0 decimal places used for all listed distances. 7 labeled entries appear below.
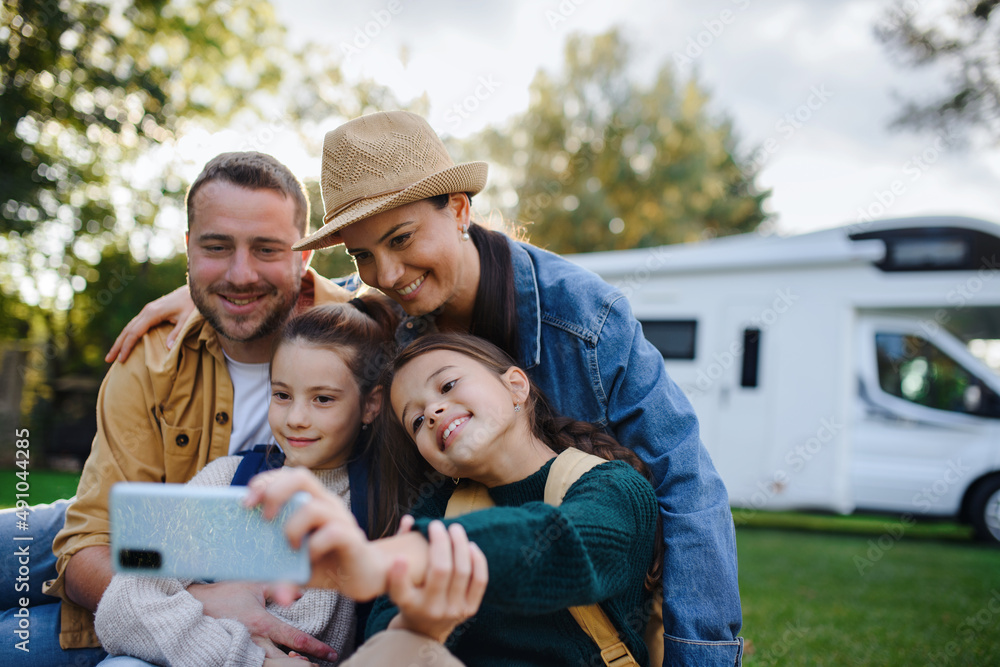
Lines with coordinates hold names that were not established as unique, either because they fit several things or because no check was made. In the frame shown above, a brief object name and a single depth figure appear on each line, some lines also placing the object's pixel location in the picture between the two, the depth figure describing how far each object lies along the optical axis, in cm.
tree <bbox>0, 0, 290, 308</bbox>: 1208
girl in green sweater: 113
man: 247
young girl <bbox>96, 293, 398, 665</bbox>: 179
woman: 202
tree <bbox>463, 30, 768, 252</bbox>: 2048
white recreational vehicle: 739
